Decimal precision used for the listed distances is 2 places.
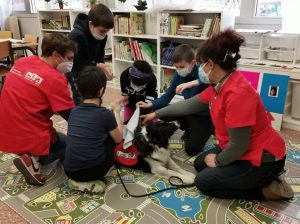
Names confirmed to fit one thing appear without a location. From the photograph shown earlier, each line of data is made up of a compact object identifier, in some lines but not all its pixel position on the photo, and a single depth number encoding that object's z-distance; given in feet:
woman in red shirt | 4.72
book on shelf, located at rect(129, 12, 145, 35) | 11.94
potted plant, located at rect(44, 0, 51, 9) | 16.60
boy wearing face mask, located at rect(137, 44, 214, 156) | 7.12
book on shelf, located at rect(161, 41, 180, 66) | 11.17
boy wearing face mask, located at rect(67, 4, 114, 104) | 7.22
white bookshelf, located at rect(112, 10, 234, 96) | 10.08
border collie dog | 6.22
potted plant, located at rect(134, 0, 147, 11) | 11.80
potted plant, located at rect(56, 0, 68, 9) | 15.57
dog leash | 5.74
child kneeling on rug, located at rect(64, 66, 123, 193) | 5.49
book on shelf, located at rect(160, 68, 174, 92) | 11.92
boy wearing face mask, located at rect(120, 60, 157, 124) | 7.54
